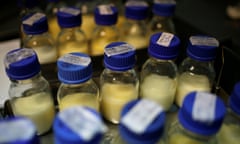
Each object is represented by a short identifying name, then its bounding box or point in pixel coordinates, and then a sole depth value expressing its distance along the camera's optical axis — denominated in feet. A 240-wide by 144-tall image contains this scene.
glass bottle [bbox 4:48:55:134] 1.68
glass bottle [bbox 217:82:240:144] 1.60
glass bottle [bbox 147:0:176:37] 2.52
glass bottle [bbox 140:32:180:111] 1.75
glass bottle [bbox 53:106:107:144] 1.13
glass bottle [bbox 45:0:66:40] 2.79
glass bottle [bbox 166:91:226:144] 1.27
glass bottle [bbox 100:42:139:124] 1.71
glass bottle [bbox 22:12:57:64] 2.36
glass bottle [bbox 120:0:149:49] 2.56
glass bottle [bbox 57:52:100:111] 1.58
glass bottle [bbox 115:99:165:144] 1.18
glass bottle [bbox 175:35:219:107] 1.98
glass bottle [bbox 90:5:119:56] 2.52
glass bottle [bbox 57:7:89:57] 2.47
